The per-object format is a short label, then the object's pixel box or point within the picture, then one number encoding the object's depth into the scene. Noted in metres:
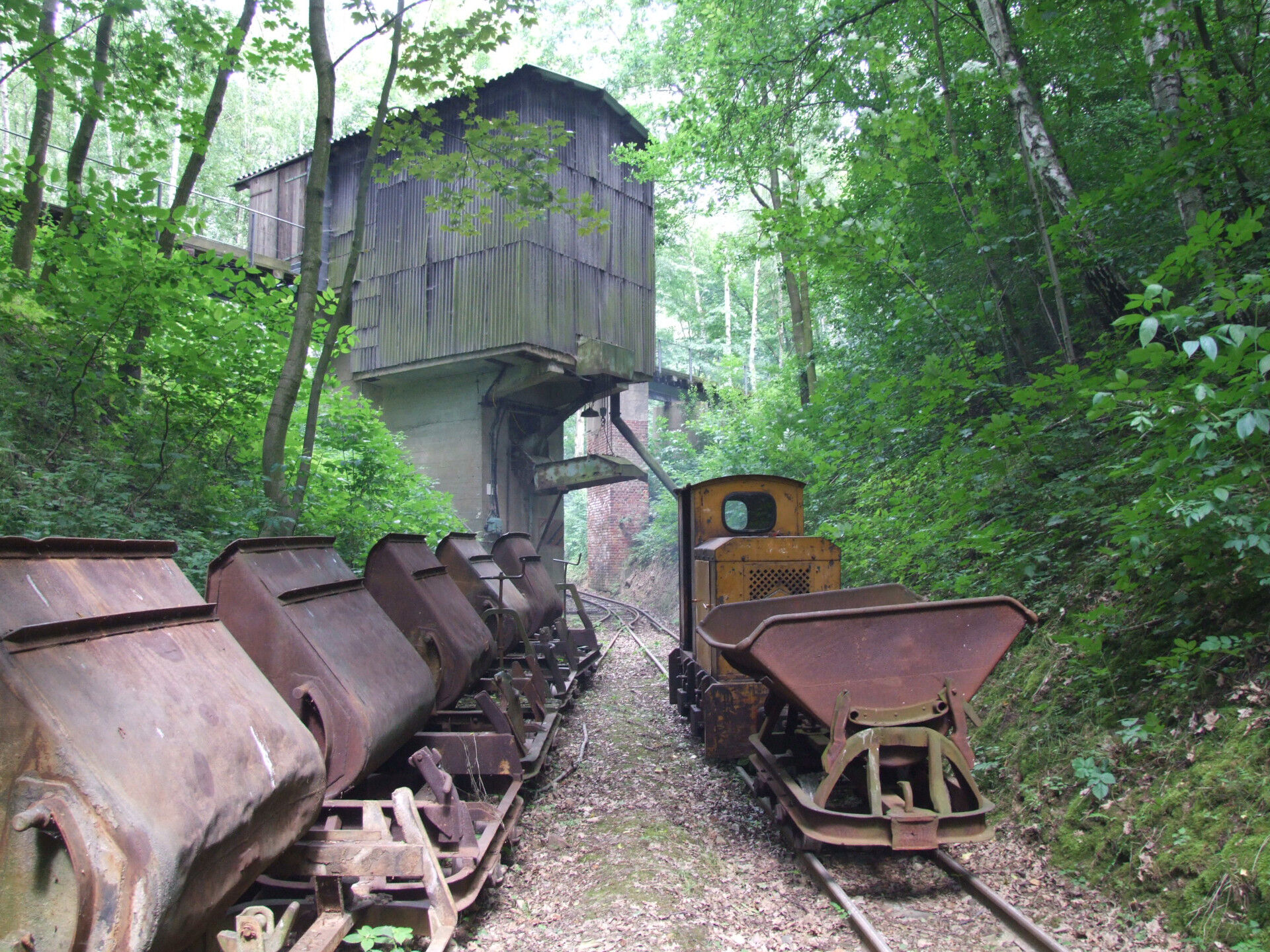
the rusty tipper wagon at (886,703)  3.93
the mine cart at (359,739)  3.14
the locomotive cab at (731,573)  5.69
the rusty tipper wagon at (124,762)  2.05
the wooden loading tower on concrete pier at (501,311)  15.77
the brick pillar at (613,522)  25.19
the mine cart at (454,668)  5.02
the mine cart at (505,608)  7.41
